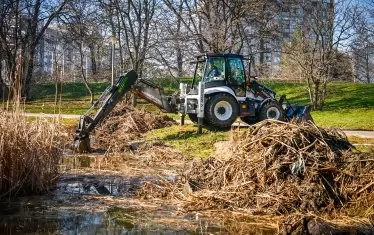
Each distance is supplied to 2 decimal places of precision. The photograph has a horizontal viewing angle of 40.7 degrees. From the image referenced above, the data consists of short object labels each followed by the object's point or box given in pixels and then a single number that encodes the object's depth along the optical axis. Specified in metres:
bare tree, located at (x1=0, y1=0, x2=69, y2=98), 30.41
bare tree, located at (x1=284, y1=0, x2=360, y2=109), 27.56
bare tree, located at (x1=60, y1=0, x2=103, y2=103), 28.88
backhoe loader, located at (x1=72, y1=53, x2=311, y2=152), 15.57
